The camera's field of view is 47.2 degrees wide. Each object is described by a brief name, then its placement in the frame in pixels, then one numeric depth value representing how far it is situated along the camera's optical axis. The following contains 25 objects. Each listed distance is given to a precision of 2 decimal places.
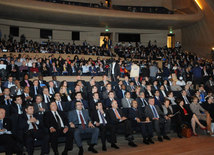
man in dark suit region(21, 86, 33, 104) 5.93
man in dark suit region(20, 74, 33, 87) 7.70
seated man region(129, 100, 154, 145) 5.35
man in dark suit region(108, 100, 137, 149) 5.02
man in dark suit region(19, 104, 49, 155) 4.18
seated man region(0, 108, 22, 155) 4.02
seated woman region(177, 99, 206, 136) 6.19
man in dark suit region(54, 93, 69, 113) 5.70
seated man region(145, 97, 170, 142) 5.58
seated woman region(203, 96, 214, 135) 6.67
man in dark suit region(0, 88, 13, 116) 5.96
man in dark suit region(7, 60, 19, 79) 9.25
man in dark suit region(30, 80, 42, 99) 7.01
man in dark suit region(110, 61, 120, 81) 9.05
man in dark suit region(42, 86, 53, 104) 6.34
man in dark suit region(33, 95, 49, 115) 5.41
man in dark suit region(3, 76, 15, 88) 7.43
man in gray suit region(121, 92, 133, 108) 6.35
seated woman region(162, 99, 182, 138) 5.85
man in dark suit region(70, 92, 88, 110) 5.70
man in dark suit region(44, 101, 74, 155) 4.41
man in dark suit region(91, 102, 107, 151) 4.89
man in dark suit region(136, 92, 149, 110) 6.53
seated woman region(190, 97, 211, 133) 6.24
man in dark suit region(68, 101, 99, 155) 4.60
